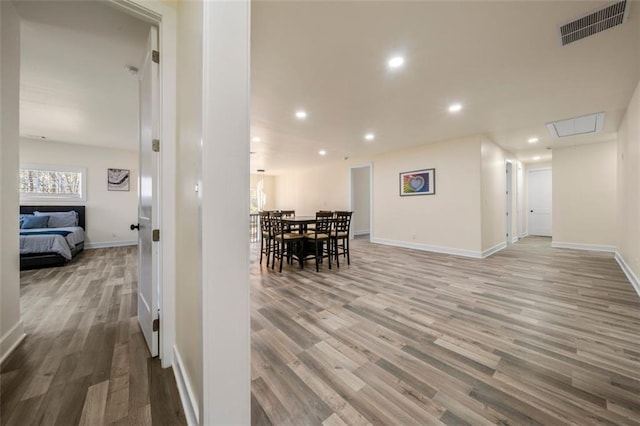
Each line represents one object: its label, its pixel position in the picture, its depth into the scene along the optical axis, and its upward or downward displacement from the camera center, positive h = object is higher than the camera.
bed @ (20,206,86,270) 3.91 -0.55
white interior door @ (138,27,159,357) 1.64 +0.11
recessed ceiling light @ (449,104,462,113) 3.42 +1.52
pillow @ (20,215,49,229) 4.83 -0.16
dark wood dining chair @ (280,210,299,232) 5.84 -0.01
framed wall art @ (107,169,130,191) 6.14 +0.89
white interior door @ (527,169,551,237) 7.73 +0.33
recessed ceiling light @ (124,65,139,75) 2.62 +1.60
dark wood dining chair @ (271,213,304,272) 3.93 -0.41
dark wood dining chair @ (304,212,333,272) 3.98 -0.35
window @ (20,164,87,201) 5.30 +0.72
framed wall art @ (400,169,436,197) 5.46 +0.70
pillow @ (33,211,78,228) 5.12 -0.10
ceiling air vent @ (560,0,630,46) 1.78 +1.49
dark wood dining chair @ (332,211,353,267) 4.27 -0.28
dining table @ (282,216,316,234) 3.96 -0.15
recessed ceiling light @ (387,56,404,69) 2.33 +1.49
